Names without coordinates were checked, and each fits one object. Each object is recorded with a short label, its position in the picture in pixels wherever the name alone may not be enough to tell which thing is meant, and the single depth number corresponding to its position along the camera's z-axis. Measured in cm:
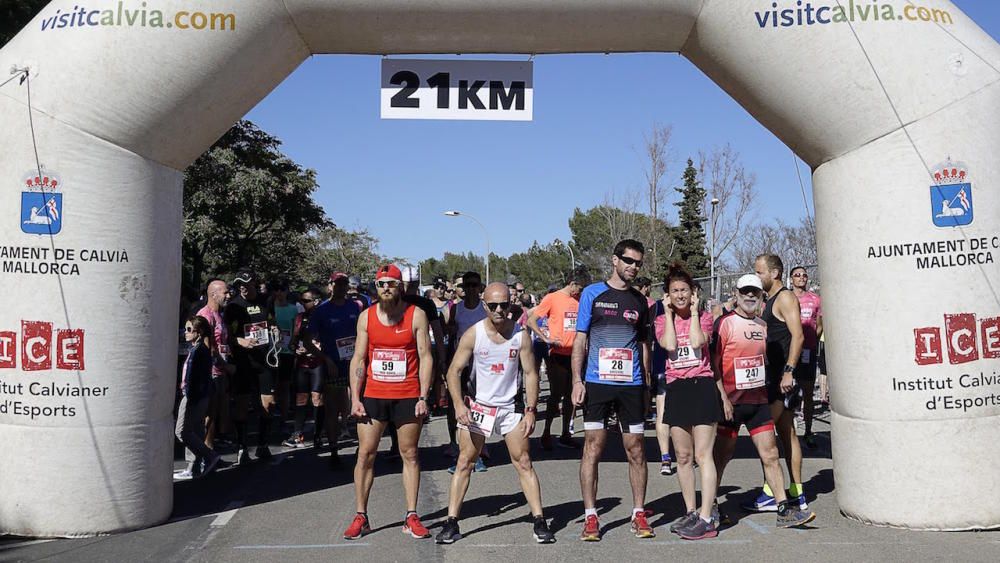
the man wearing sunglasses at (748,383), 650
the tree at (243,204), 2681
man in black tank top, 694
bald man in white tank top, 613
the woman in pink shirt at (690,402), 624
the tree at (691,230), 5266
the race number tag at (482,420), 616
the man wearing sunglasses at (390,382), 632
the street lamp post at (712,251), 3425
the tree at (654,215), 3538
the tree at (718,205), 3731
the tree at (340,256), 5447
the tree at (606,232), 4559
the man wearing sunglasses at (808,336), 945
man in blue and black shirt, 625
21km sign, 709
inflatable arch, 620
